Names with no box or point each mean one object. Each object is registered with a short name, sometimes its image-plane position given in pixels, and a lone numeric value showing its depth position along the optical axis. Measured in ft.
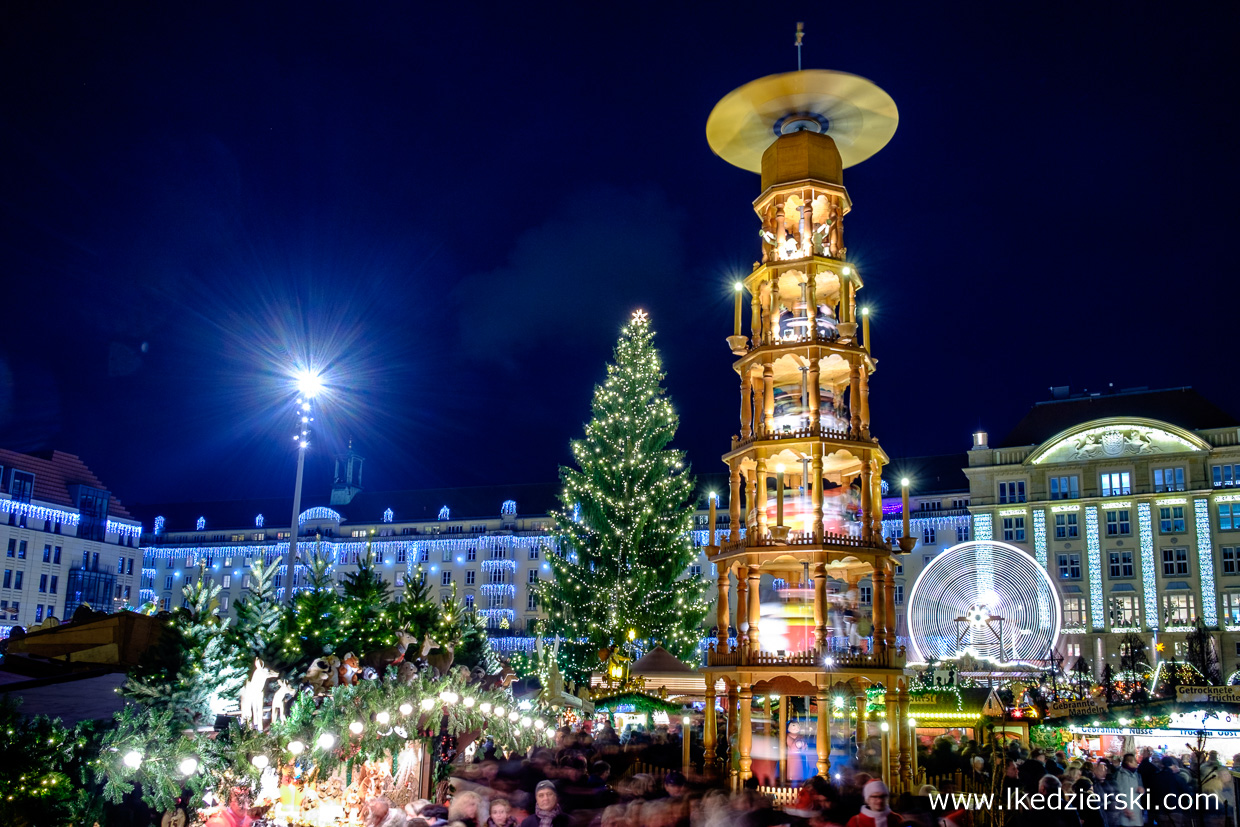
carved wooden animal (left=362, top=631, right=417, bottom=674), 65.98
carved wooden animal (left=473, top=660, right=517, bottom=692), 78.48
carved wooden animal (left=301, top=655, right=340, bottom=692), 54.60
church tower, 330.34
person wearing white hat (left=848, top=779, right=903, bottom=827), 32.19
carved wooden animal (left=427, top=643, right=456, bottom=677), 72.33
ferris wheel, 123.85
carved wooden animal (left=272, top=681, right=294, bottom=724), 50.52
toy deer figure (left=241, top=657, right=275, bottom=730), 48.37
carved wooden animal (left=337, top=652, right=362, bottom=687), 55.57
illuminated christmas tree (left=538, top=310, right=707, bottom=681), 124.57
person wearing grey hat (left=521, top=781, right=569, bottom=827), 33.58
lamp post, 96.68
